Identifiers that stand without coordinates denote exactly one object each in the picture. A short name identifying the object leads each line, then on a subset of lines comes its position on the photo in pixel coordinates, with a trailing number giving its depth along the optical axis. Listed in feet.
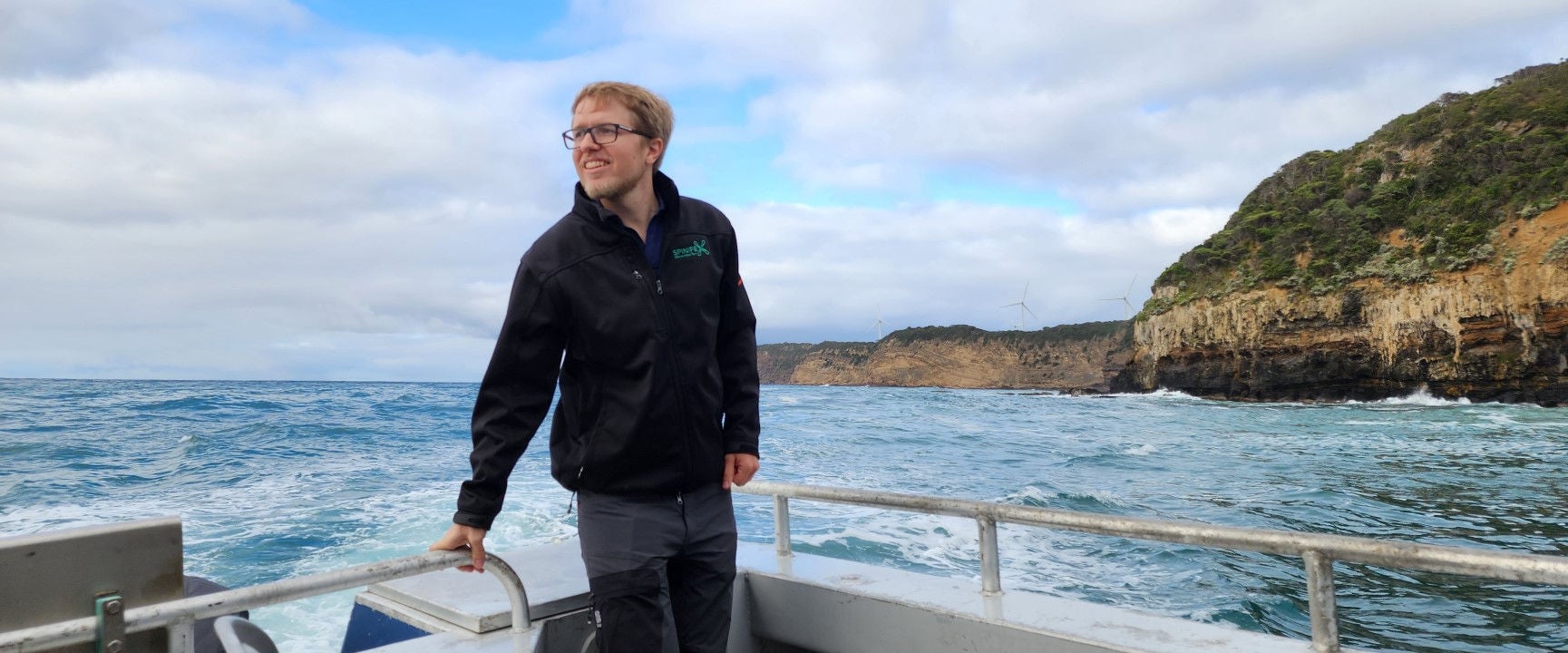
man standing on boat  5.94
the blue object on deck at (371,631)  8.07
